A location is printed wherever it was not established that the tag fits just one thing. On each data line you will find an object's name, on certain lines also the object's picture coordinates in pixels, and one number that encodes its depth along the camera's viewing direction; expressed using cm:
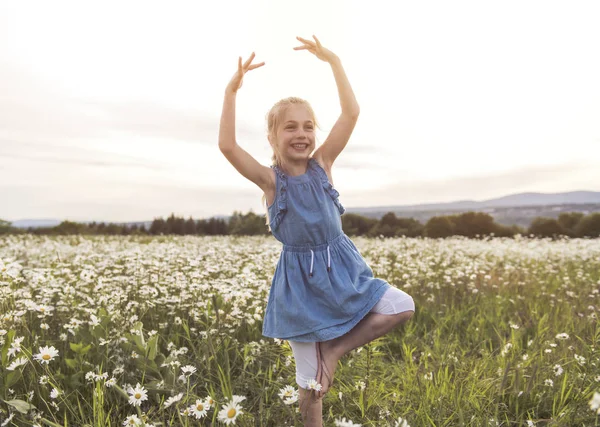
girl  297
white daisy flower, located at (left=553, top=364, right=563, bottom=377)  331
